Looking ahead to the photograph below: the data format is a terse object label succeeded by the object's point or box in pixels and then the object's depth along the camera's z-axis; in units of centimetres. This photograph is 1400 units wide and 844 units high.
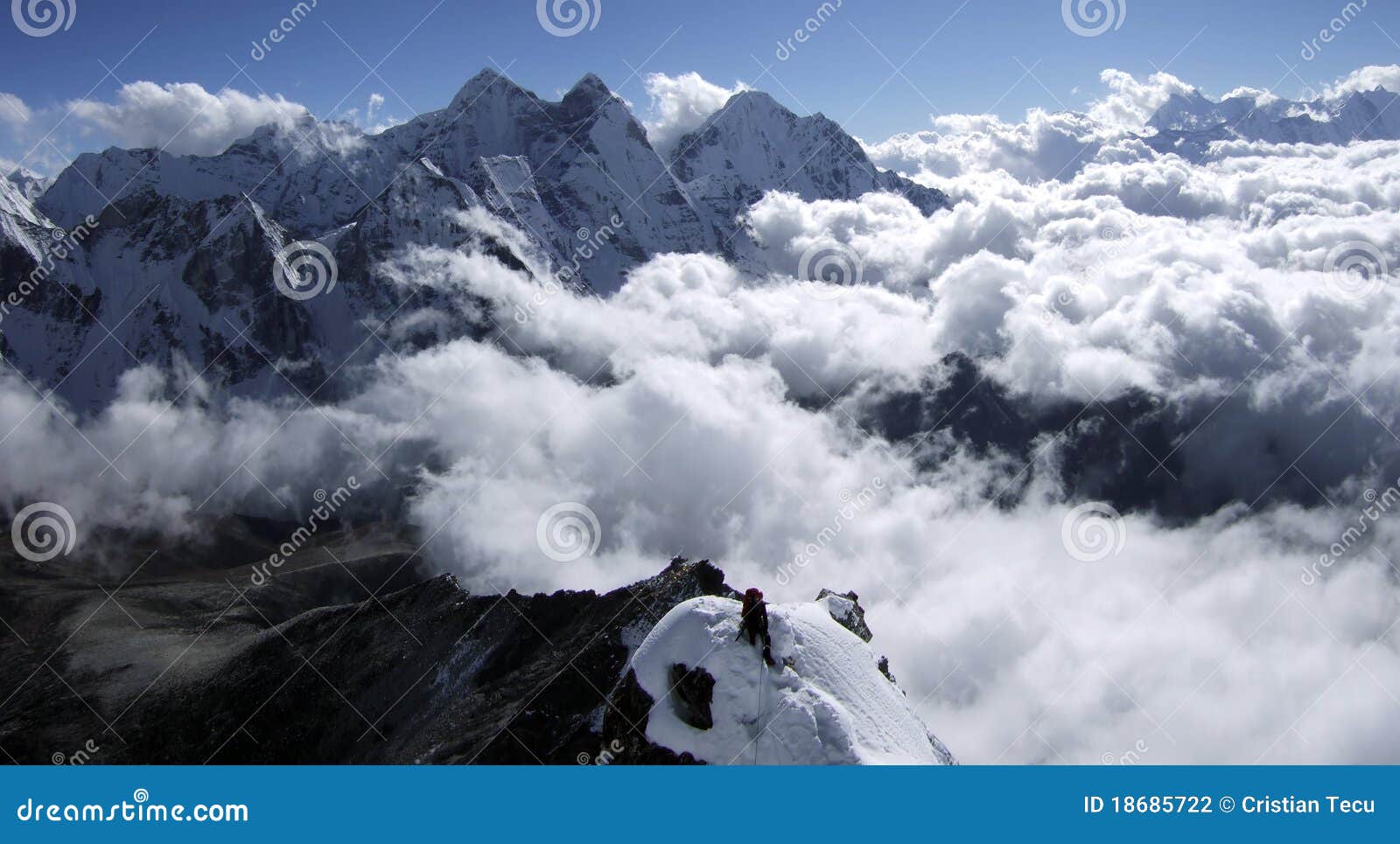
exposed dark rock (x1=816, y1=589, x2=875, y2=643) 5671
